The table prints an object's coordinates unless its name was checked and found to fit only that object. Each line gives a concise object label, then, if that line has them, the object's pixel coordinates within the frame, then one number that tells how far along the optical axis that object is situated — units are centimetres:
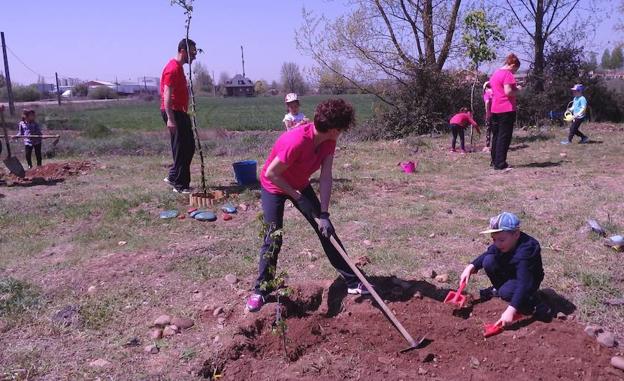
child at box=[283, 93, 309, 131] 687
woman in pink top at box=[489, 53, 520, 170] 757
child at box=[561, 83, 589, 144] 1016
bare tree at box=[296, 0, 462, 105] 1418
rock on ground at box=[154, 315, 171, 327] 359
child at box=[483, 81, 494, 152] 938
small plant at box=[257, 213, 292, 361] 315
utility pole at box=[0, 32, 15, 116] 2194
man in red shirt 644
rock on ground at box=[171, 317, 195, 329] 355
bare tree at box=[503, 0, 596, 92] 1572
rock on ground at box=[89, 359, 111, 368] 312
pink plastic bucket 844
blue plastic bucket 733
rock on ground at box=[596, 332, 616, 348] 300
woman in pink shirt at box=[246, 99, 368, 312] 324
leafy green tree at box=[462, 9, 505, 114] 1023
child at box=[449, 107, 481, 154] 964
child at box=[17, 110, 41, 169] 991
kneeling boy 320
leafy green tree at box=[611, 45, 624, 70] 2740
